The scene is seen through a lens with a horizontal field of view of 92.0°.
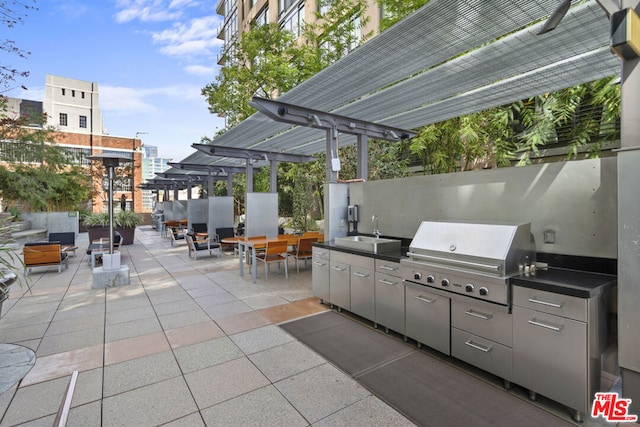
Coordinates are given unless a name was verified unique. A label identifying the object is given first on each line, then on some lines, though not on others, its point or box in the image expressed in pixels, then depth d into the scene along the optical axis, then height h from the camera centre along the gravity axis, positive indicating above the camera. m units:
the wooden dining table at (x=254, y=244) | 5.88 -0.67
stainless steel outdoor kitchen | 2.09 -0.58
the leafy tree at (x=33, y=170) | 12.58 +1.80
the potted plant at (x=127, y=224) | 11.46 -0.44
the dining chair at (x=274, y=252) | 5.93 -0.78
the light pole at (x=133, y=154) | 24.24 +5.69
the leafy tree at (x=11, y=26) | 4.22 +2.79
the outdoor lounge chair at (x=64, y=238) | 8.76 -0.73
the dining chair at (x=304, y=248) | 6.53 -0.78
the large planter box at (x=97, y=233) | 10.48 -0.70
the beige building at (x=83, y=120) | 29.87 +10.08
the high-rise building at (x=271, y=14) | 11.09 +11.47
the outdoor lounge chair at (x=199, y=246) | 8.48 -0.96
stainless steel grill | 2.42 -0.40
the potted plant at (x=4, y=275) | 2.59 -0.58
